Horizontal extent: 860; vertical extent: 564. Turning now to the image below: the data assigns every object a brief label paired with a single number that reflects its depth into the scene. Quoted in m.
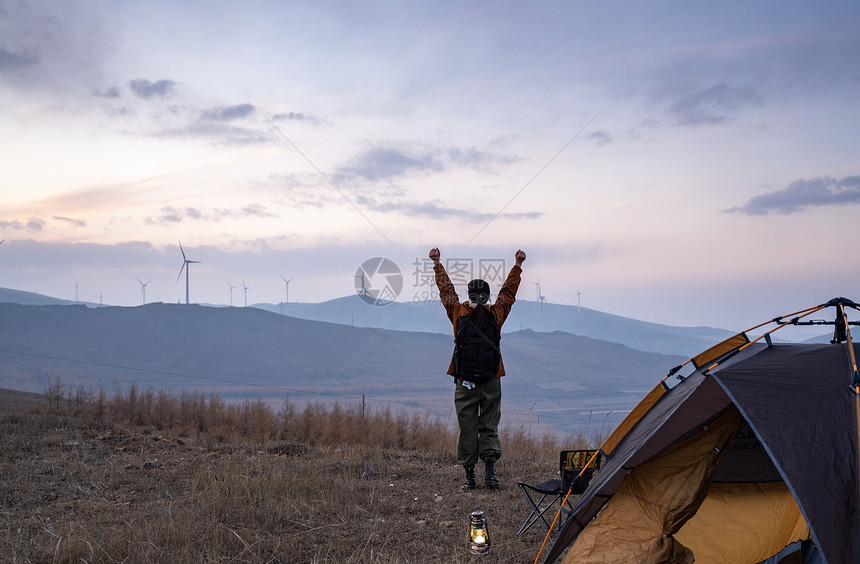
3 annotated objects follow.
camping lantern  5.12
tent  3.94
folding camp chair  5.42
